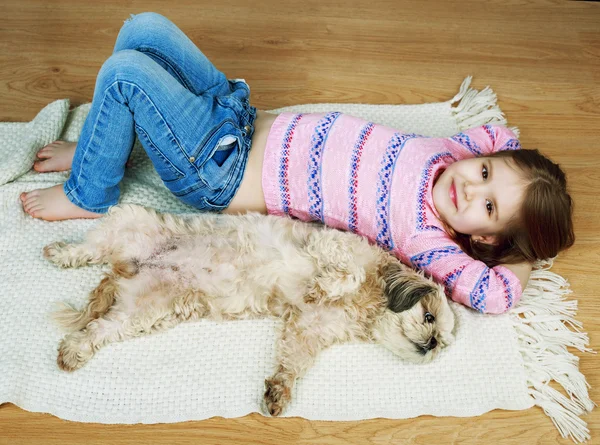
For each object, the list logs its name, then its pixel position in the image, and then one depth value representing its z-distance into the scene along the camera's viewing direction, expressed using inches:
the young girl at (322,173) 68.7
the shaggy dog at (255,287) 66.4
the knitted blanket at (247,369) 65.8
